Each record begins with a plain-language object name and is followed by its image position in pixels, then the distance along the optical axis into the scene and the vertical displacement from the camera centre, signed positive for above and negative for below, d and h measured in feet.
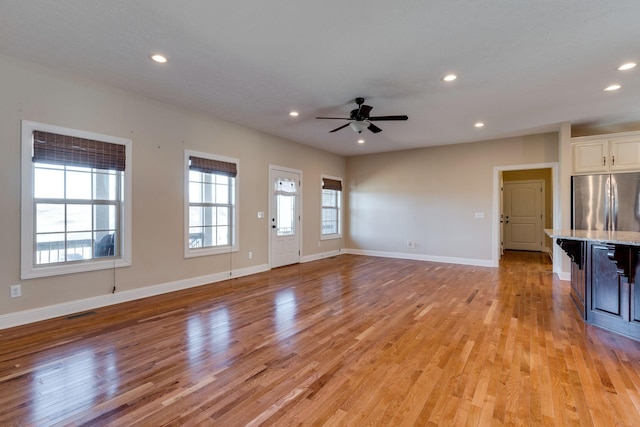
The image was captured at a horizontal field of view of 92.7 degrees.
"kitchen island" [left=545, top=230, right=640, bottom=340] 9.48 -2.12
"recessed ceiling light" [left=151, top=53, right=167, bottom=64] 10.20 +5.29
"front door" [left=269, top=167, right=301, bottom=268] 20.92 -0.17
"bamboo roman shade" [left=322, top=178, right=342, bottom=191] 25.68 +2.57
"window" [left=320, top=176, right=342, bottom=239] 26.05 +0.58
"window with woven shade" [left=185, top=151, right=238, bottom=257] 15.93 +0.54
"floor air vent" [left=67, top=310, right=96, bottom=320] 11.38 -3.85
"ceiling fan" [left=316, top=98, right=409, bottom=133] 13.28 +4.32
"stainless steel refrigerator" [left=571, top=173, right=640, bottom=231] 15.74 +0.64
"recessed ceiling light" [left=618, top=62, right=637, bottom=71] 10.52 +5.18
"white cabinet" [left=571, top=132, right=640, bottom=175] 15.98 +3.28
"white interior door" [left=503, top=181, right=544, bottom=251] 29.14 -0.12
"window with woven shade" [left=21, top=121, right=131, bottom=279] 10.93 +0.51
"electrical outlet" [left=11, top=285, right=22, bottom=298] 10.54 -2.69
